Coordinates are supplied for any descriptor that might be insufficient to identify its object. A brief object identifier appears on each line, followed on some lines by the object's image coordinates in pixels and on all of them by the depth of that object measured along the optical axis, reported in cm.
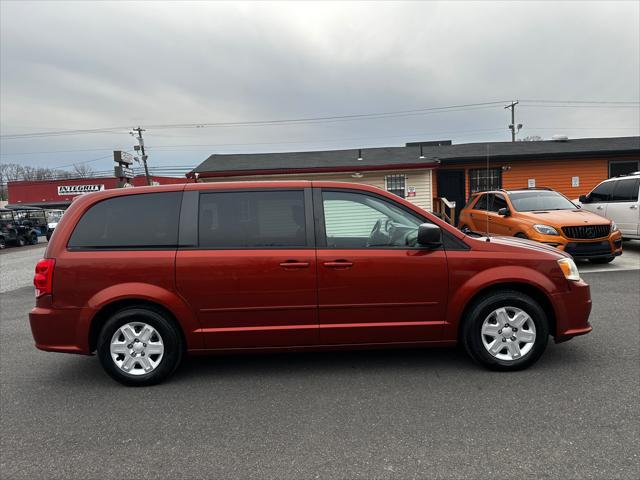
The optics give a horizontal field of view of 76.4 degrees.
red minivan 344
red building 4934
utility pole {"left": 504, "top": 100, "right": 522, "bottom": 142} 3438
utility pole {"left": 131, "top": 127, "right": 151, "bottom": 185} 3522
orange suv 795
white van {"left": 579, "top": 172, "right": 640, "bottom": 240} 956
